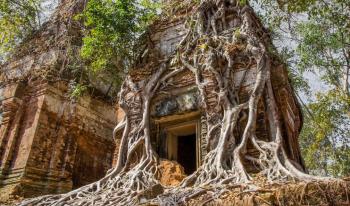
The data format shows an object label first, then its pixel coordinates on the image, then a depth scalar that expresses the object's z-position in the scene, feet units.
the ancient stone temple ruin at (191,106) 19.12
